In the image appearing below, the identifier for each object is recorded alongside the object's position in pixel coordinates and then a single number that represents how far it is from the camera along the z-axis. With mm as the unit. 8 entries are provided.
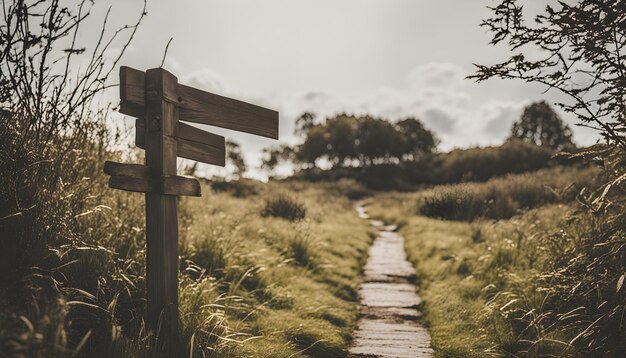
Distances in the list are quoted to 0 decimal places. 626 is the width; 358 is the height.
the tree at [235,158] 60356
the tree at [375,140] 54094
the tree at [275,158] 64750
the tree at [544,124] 51469
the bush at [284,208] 11141
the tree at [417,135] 60156
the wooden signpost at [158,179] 3162
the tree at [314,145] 55031
